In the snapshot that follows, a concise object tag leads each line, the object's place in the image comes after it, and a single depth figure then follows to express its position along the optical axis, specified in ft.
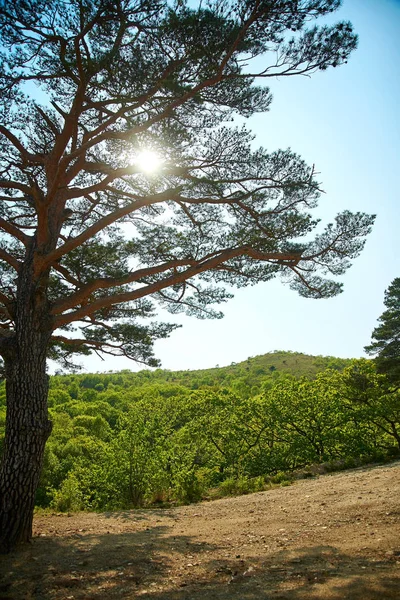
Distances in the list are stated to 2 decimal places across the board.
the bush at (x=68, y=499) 28.25
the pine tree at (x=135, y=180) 17.34
